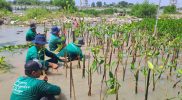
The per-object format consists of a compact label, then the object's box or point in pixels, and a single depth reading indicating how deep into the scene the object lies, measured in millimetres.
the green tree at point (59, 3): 40375
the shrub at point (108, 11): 52000
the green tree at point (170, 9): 45375
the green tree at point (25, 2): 60125
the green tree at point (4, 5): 42288
